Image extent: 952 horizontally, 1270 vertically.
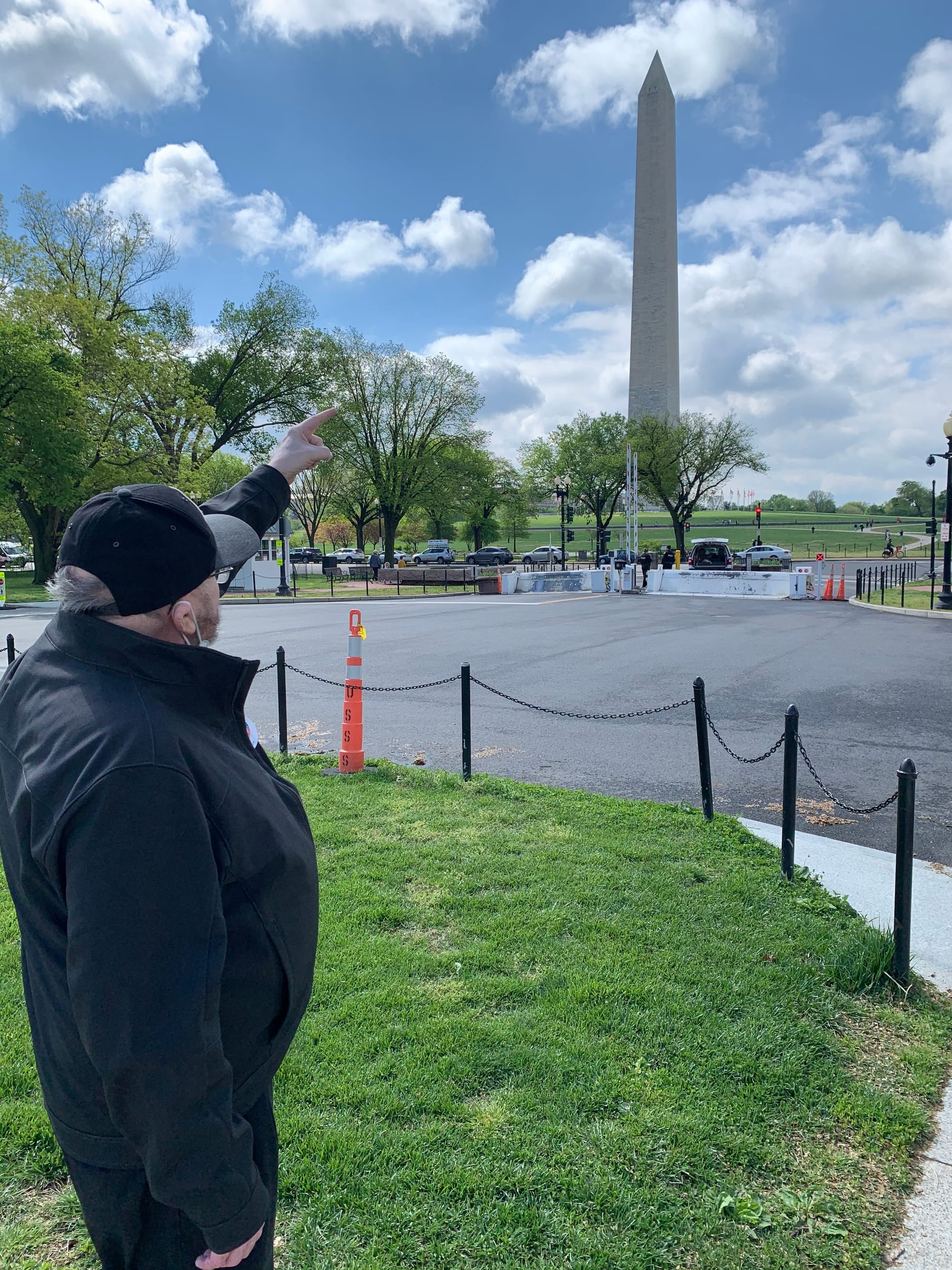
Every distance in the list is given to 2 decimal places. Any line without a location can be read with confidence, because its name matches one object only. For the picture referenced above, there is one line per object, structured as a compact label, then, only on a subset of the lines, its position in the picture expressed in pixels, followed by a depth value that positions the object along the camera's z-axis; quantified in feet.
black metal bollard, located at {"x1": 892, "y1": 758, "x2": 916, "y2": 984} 12.57
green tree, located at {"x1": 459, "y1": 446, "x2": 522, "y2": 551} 207.41
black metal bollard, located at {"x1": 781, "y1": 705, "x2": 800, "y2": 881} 15.99
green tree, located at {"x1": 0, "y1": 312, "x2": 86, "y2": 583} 107.76
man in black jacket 4.24
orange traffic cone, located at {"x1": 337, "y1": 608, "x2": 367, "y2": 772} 23.45
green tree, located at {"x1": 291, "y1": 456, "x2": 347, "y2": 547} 208.85
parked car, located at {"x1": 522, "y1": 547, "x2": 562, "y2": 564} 226.79
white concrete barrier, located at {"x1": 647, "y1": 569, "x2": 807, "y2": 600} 103.55
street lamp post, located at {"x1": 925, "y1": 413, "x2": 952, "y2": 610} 74.97
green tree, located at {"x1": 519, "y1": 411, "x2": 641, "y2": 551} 216.74
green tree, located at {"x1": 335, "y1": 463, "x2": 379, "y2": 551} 196.13
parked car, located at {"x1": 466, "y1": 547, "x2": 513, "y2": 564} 209.14
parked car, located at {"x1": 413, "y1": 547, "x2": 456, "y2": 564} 215.10
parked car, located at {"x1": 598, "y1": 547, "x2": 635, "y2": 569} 126.62
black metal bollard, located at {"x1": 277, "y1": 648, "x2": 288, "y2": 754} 25.64
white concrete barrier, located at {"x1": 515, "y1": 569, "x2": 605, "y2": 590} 117.19
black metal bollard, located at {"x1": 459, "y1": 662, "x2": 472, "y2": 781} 22.64
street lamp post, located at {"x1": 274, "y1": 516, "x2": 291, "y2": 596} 112.08
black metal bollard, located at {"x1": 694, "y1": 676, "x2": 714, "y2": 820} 19.56
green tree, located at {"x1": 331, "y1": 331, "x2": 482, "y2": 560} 185.47
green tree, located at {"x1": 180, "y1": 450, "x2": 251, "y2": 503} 133.91
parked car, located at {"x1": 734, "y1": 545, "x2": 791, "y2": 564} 188.85
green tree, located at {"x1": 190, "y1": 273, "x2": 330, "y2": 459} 158.71
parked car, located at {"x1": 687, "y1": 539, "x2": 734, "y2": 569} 142.61
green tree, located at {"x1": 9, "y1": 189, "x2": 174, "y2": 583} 119.65
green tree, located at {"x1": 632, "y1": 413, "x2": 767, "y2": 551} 192.65
